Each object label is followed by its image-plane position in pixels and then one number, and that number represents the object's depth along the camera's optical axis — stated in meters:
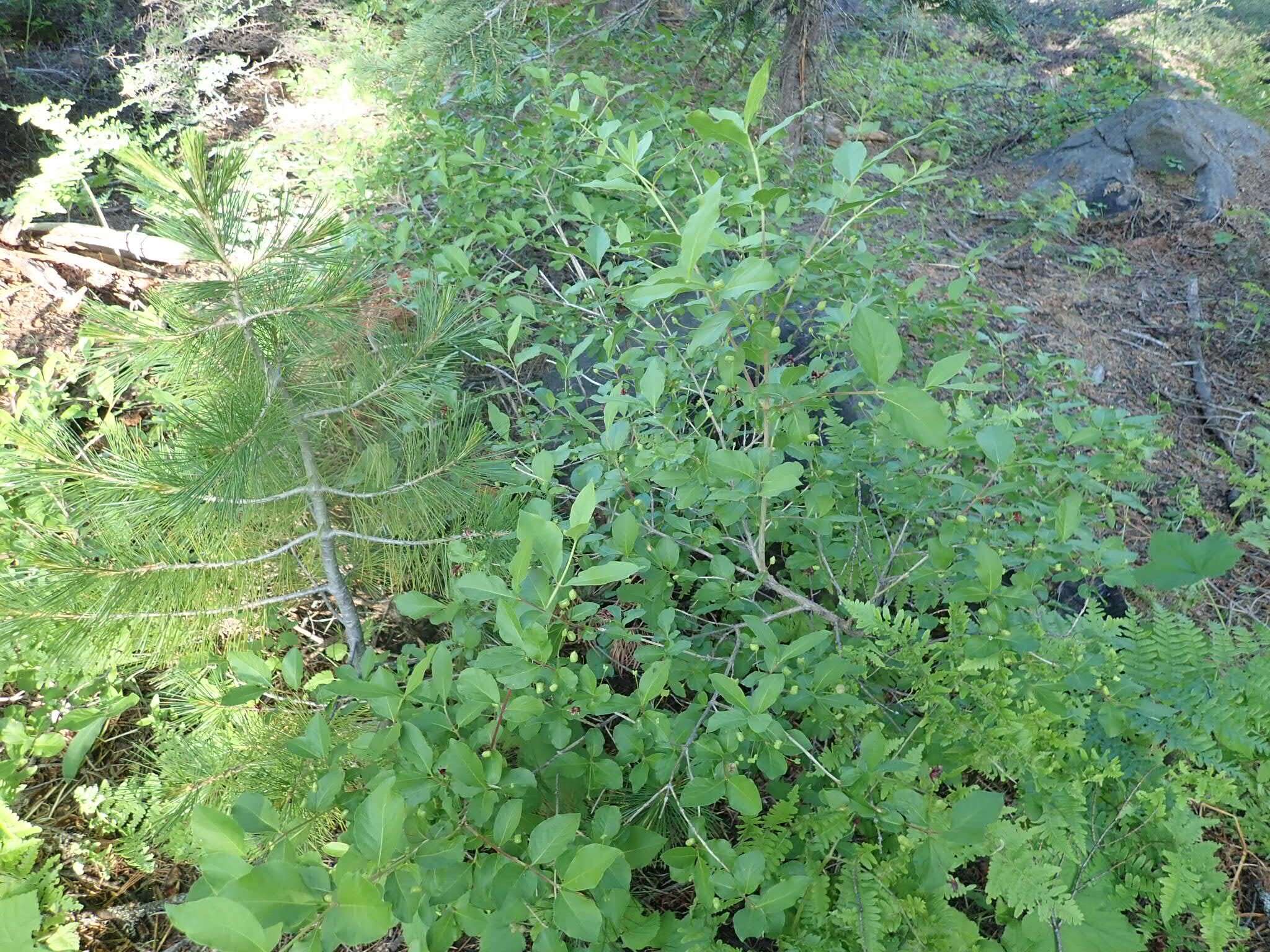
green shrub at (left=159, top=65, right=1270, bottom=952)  1.07
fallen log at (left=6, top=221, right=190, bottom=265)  3.94
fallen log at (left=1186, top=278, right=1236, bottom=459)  3.37
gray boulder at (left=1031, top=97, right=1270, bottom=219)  5.23
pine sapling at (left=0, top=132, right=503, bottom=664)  1.47
